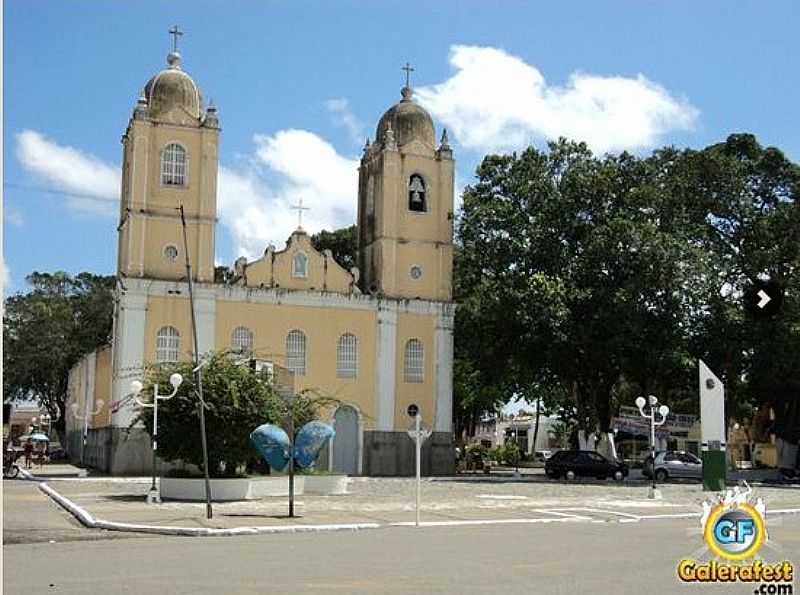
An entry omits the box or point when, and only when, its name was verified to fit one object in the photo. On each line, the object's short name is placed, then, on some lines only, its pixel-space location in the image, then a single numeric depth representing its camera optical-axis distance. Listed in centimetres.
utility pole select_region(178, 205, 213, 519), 2198
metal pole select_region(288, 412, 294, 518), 2283
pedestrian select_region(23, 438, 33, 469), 4836
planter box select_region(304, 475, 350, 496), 3284
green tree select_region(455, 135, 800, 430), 4403
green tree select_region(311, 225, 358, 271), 6538
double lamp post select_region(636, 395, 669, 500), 3206
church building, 4569
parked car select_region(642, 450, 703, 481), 4778
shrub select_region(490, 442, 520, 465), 6719
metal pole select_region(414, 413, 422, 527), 2265
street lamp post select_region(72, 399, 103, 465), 5175
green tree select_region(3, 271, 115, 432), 7325
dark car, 4597
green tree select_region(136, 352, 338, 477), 2889
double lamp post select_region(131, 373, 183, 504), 2702
